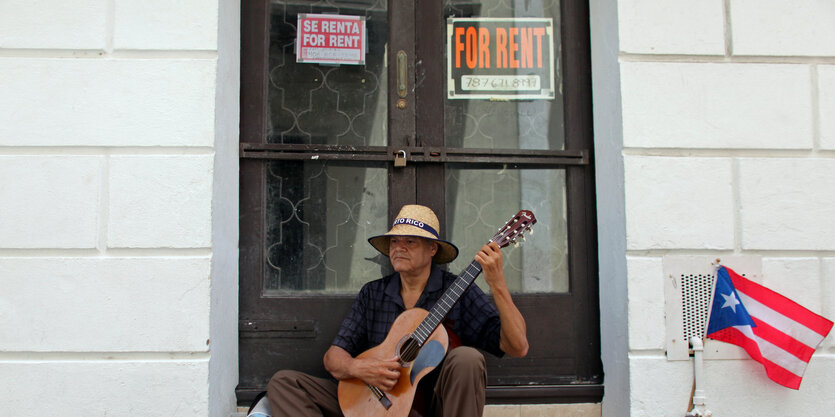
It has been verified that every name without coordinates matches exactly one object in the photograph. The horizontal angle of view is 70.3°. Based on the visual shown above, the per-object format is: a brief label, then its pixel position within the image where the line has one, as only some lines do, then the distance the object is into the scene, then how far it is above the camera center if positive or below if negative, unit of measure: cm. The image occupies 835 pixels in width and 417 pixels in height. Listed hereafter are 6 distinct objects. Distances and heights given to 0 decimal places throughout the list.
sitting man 255 -40
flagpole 283 -68
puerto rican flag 283 -41
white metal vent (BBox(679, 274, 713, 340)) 291 -30
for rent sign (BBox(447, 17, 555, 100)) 345 +108
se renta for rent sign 339 +117
